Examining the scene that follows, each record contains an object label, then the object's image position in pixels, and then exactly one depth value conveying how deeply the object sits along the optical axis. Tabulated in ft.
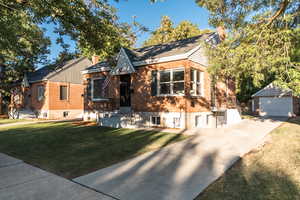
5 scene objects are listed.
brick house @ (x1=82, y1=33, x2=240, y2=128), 35.63
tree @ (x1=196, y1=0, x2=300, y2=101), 22.81
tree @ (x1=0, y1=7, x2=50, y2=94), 25.78
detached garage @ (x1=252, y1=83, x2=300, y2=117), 70.38
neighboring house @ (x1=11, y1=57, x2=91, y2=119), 64.23
